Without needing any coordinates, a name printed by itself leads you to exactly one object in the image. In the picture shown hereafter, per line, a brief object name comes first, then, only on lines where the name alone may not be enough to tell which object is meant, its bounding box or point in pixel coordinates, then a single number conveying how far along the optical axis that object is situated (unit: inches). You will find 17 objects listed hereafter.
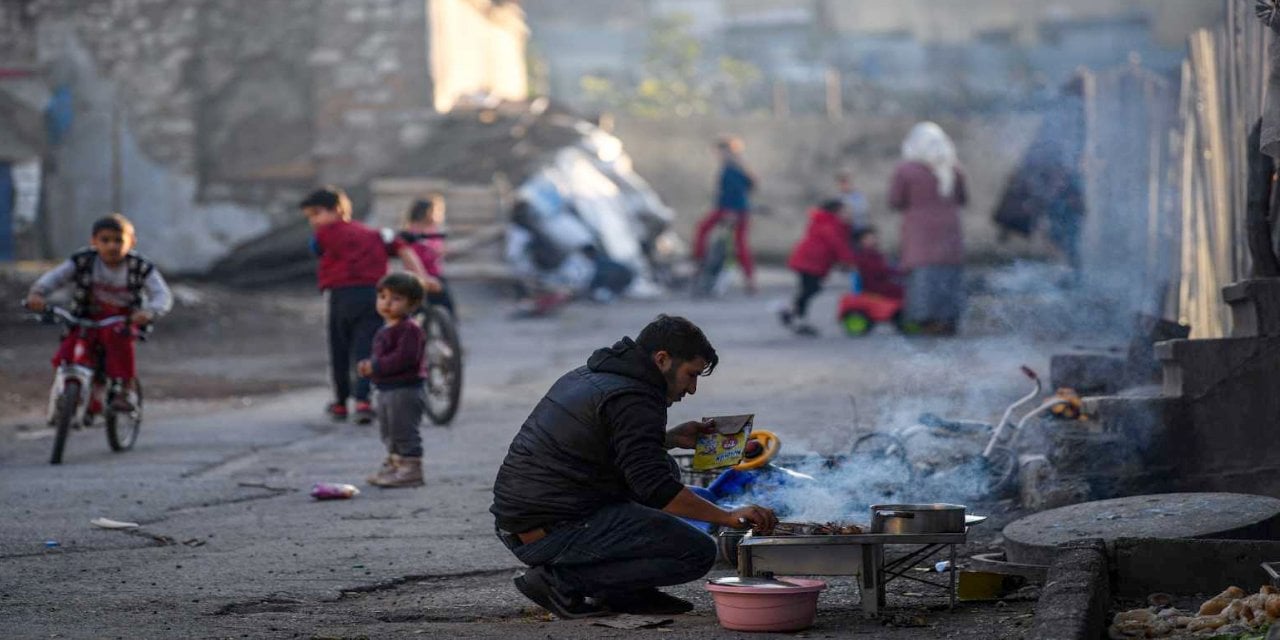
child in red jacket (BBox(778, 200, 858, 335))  1361.6
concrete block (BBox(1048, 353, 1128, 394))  750.0
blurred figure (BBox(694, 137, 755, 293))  1838.3
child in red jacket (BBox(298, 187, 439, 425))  902.6
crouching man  441.5
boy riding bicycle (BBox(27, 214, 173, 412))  797.8
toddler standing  701.0
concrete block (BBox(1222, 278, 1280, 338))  579.1
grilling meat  448.5
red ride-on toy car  1346.8
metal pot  434.4
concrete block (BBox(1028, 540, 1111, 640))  381.1
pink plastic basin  421.6
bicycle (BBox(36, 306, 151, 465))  778.8
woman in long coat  1317.4
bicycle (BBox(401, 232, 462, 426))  905.7
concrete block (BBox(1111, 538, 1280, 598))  445.5
